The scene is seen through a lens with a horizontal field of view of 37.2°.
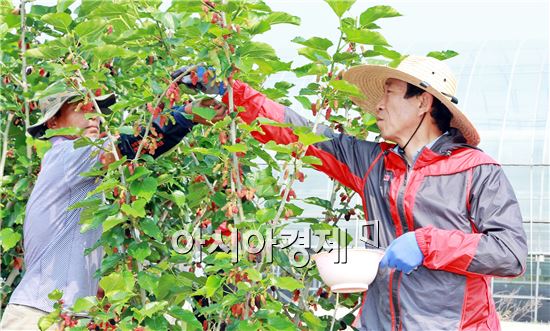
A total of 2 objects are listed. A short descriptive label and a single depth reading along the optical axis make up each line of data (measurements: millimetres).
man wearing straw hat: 2350
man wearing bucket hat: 2855
